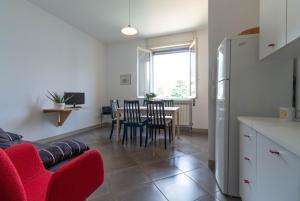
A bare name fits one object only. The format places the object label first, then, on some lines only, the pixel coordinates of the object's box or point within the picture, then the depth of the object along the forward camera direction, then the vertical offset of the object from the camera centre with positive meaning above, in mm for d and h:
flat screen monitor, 4260 -48
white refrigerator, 1637 +54
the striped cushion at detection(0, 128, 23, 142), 1583 -404
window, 5164 +747
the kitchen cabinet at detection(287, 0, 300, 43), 996 +464
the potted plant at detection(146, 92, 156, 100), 4702 +3
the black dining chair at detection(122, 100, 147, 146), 3691 -436
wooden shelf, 3689 -390
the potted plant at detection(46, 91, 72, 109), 3757 -83
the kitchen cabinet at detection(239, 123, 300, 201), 756 -423
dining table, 3596 -389
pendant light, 3302 +1277
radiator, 4797 -476
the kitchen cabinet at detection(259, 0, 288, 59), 1190 +547
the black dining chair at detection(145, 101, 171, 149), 3537 -421
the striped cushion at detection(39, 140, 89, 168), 1464 -509
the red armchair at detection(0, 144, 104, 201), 676 -447
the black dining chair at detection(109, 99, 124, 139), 4301 -363
